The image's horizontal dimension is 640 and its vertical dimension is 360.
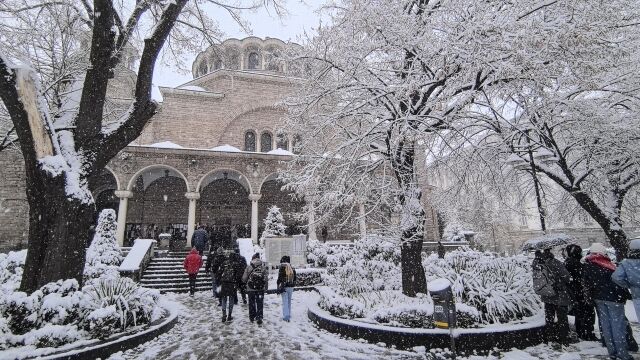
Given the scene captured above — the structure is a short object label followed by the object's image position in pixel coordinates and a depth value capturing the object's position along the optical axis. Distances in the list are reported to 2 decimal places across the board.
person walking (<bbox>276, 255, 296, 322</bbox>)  8.05
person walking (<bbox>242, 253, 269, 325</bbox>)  7.71
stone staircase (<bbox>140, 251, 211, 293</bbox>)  12.97
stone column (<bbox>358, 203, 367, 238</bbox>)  19.84
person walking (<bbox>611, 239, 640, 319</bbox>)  4.59
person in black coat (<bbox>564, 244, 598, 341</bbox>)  6.04
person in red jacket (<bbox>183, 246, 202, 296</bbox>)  11.49
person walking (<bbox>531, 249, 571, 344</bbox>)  5.77
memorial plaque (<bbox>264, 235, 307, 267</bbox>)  15.36
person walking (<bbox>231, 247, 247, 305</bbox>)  8.89
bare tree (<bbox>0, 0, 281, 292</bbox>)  5.96
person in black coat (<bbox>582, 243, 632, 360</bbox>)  4.87
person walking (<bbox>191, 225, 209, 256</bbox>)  14.49
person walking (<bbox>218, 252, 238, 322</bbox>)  8.02
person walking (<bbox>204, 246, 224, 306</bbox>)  10.54
